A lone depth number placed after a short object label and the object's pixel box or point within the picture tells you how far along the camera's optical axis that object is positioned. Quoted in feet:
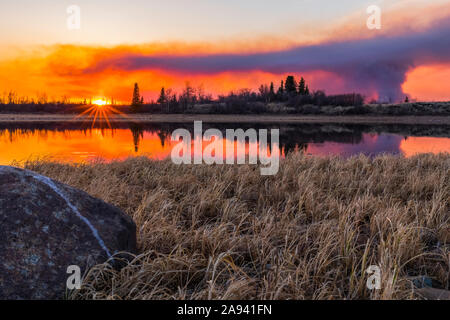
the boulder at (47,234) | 9.14
